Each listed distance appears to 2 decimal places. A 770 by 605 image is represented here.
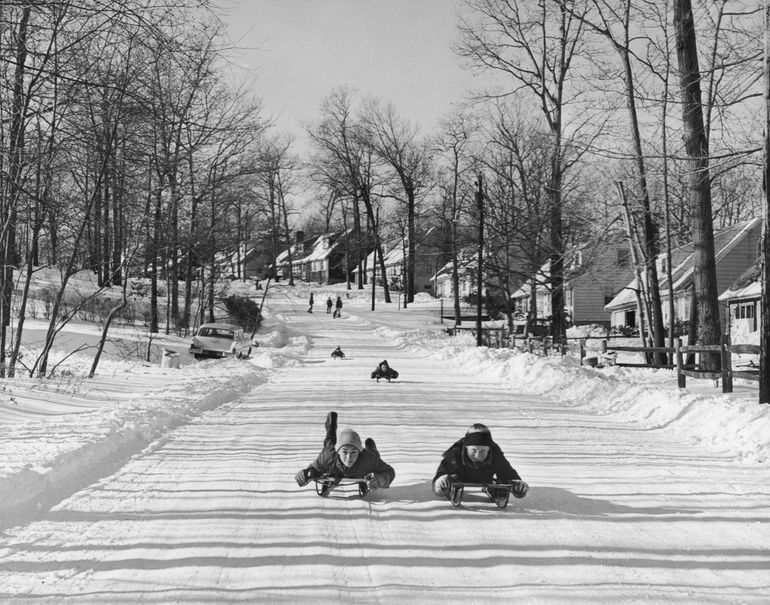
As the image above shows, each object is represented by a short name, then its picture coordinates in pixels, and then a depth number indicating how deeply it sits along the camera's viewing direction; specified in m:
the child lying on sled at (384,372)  19.80
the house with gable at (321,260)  108.06
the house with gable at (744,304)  39.31
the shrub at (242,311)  52.31
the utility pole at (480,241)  38.39
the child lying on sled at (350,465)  7.08
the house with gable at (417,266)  91.69
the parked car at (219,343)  31.36
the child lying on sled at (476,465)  6.80
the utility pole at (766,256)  12.23
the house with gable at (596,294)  59.09
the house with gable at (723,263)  45.66
